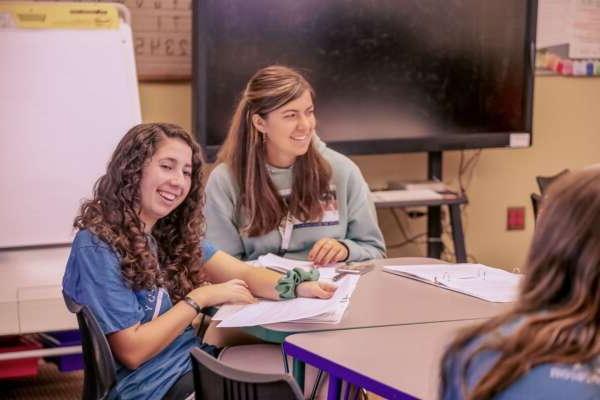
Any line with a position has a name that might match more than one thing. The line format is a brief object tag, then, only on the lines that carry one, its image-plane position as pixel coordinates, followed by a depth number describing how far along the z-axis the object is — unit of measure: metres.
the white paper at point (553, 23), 4.57
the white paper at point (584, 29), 4.64
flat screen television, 3.73
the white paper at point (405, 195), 4.02
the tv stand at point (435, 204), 4.02
